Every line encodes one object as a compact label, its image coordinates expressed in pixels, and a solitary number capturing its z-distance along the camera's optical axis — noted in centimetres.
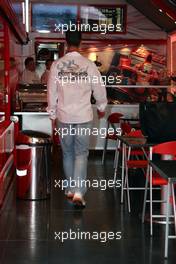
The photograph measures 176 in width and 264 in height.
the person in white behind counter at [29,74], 948
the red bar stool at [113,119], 839
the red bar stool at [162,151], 475
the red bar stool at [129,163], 577
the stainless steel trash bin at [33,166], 598
